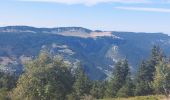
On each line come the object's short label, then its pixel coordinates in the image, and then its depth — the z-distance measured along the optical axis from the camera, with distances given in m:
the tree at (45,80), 52.88
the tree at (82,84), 113.03
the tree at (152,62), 120.51
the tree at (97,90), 117.76
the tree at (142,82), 114.09
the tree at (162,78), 94.38
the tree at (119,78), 118.93
